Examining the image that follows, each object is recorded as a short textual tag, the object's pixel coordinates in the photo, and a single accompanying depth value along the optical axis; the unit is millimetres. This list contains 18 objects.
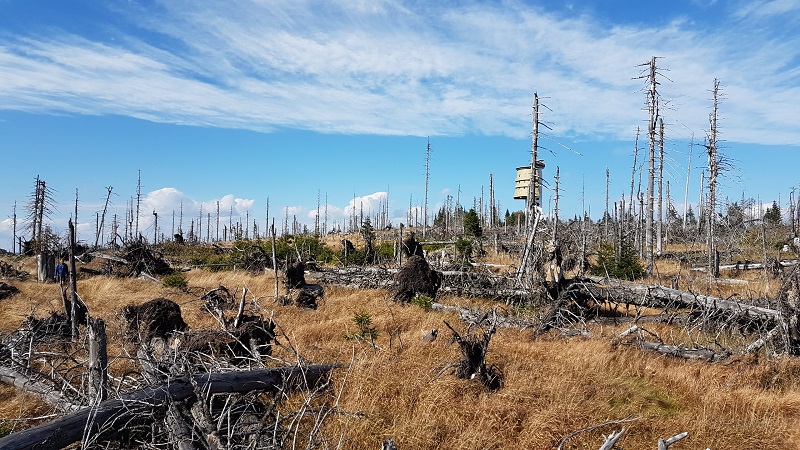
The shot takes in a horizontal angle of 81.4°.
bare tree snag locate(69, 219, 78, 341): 8594
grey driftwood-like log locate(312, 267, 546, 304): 13002
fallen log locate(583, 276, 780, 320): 8766
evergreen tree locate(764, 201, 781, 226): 52141
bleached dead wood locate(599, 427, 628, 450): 3535
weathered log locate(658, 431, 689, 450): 3174
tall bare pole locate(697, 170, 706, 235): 33406
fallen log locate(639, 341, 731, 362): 7555
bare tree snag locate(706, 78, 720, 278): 21120
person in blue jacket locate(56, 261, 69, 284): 16217
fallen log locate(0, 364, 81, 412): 4717
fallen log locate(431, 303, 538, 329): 10266
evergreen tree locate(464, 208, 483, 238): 36350
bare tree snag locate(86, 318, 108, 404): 4465
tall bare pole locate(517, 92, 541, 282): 13560
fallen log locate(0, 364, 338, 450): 3357
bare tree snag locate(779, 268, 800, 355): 7453
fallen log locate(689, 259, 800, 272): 21106
